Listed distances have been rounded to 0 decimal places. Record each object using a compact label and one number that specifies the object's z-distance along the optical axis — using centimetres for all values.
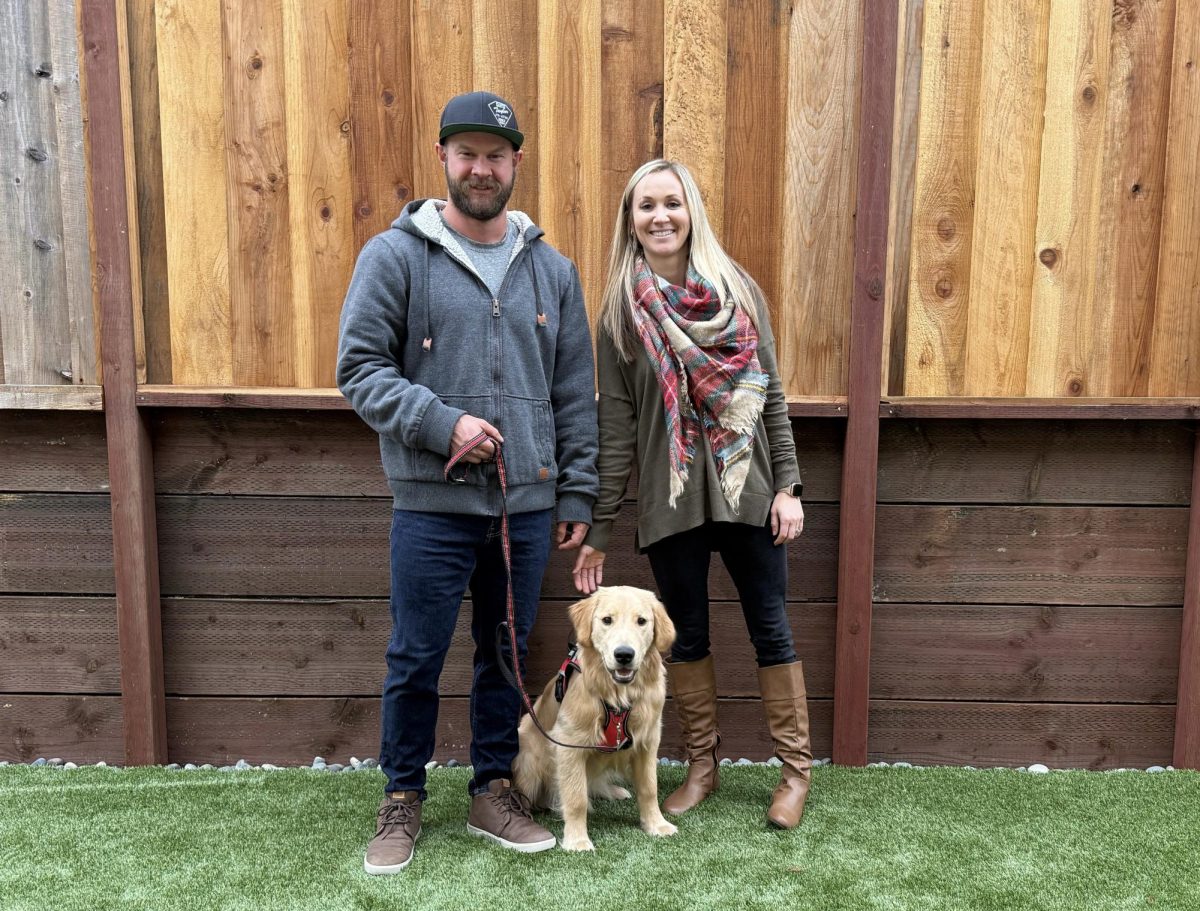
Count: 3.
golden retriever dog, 241
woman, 252
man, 230
